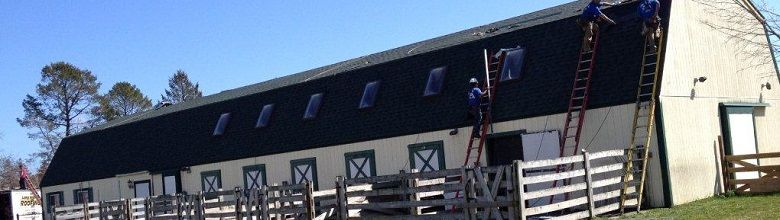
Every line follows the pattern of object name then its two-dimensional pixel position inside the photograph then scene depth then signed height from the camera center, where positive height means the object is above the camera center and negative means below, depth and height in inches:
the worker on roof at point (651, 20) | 733.3 +108.4
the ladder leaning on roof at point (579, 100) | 749.9 +50.2
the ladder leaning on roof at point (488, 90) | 822.5 +71.6
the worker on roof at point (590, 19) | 765.9 +119.8
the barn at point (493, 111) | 749.3 +58.9
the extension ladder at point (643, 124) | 704.4 +23.5
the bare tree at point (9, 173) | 2945.4 +120.1
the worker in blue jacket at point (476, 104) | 812.0 +58.6
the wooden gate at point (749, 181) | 748.0 -27.0
